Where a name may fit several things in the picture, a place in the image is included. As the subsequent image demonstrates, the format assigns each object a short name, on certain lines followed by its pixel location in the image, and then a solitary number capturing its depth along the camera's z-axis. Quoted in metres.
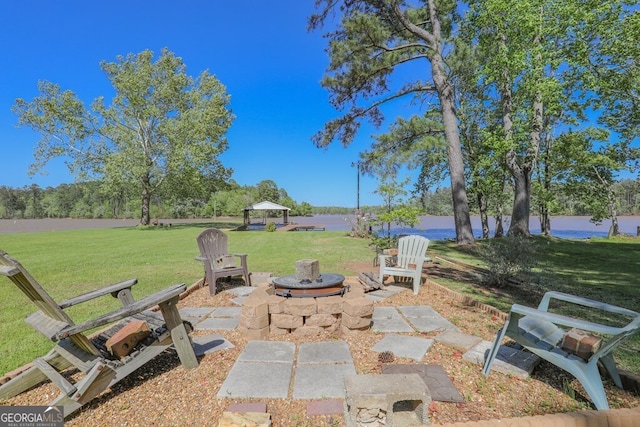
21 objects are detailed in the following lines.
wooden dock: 22.83
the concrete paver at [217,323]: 3.54
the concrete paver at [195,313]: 3.88
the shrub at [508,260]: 5.29
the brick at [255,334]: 3.20
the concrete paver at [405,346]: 2.84
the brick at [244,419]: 1.79
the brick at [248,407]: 2.02
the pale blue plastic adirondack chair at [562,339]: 1.89
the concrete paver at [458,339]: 2.97
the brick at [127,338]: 2.29
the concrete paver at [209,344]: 2.94
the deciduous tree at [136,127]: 20.64
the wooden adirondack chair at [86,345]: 1.92
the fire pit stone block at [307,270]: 3.83
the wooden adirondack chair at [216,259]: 5.00
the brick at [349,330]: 3.31
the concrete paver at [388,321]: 3.48
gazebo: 20.50
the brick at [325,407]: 2.02
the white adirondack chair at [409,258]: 5.06
